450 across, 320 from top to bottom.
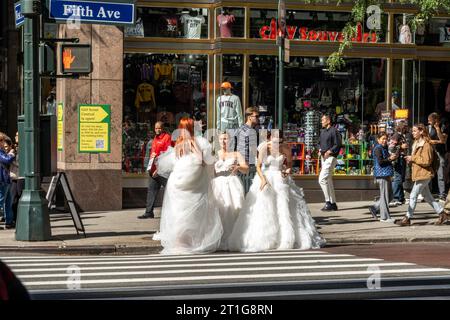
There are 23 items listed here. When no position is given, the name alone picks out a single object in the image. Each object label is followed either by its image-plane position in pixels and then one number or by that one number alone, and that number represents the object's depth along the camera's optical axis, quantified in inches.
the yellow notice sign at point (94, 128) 738.8
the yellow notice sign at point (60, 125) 747.4
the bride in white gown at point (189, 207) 519.5
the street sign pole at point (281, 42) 641.6
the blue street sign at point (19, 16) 580.1
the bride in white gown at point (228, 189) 542.9
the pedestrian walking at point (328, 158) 748.6
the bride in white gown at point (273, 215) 532.4
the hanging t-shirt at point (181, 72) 792.9
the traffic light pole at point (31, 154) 560.1
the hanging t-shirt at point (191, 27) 791.7
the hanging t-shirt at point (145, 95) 785.6
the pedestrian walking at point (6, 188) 650.8
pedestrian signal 564.1
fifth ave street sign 563.8
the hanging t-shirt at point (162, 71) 790.5
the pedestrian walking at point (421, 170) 659.4
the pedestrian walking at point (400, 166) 753.0
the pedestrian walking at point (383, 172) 671.8
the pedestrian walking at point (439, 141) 783.1
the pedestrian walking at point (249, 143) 602.2
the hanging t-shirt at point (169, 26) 786.2
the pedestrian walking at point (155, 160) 690.2
